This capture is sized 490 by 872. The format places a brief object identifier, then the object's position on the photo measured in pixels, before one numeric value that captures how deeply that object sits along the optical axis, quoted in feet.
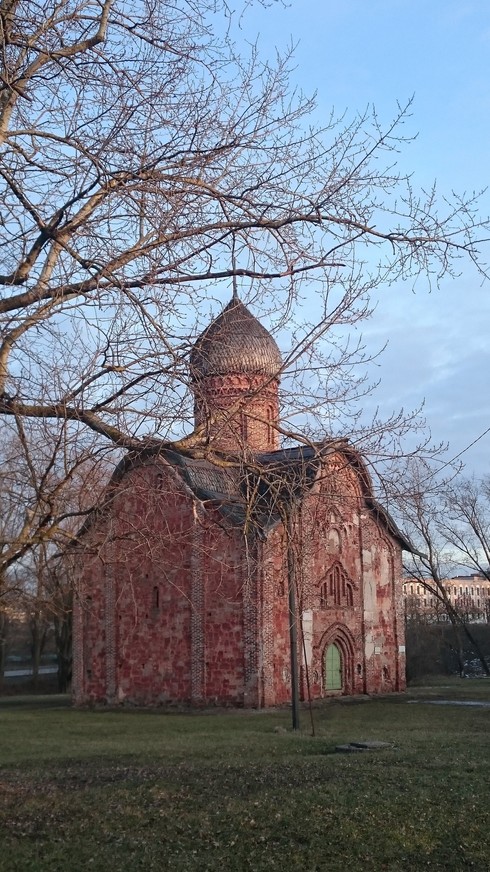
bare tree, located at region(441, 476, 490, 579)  140.47
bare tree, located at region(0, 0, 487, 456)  25.54
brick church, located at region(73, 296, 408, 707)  45.91
